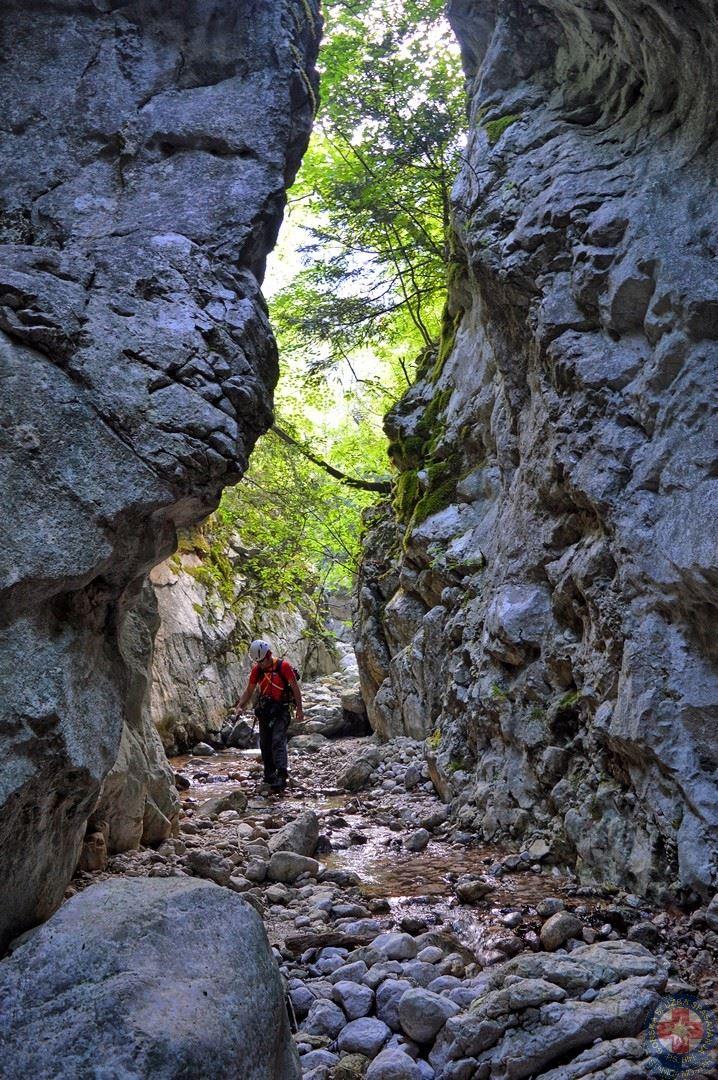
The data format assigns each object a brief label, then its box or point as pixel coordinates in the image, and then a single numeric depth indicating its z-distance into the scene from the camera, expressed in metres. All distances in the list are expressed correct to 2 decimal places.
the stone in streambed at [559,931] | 4.55
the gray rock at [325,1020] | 3.88
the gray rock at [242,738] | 14.68
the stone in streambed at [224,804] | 8.77
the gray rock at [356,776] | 10.38
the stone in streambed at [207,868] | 6.05
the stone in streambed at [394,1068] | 3.40
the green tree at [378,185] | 12.79
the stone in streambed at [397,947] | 4.61
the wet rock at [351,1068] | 3.45
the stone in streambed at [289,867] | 6.44
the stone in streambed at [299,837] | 6.99
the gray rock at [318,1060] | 3.56
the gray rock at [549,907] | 5.10
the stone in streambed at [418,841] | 7.30
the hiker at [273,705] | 10.25
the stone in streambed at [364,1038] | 3.69
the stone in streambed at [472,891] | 5.56
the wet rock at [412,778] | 9.68
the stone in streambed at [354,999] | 4.01
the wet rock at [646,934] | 4.35
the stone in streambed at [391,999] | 3.86
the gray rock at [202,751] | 13.55
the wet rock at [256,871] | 6.36
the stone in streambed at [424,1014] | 3.67
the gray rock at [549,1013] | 3.25
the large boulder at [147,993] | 2.69
